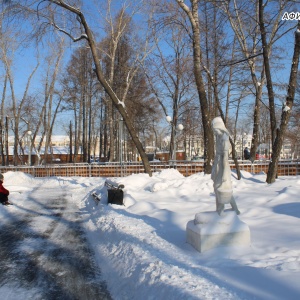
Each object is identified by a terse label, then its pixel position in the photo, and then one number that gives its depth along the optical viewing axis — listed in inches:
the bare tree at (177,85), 1183.6
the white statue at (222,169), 240.5
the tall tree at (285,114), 506.0
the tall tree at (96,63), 666.2
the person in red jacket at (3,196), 507.5
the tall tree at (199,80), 620.7
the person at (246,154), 1369.0
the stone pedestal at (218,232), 218.5
